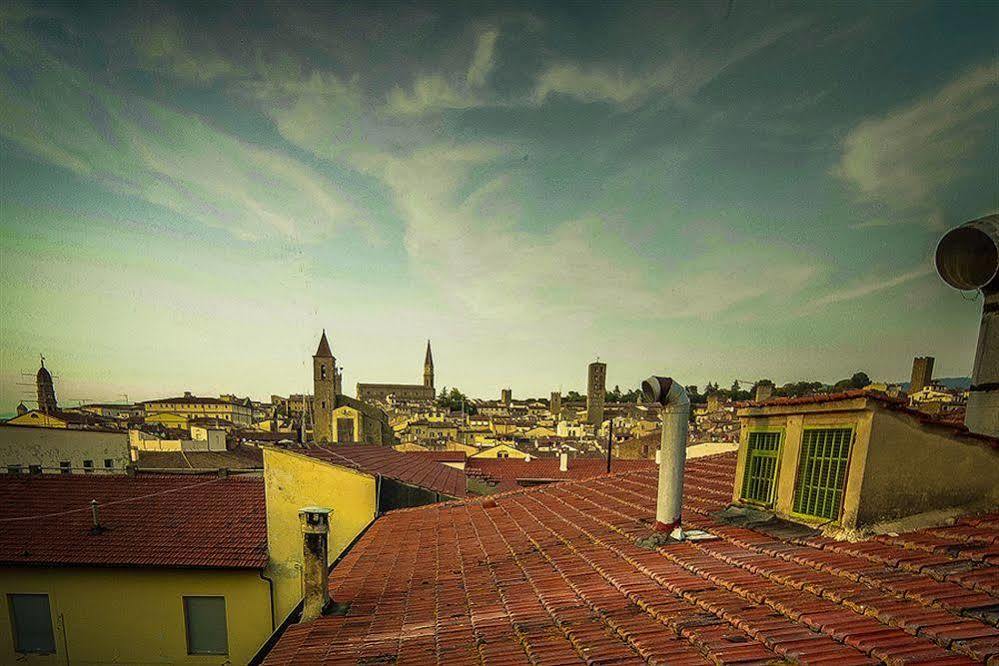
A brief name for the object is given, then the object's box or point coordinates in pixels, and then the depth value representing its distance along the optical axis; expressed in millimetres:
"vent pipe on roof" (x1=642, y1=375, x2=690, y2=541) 4469
